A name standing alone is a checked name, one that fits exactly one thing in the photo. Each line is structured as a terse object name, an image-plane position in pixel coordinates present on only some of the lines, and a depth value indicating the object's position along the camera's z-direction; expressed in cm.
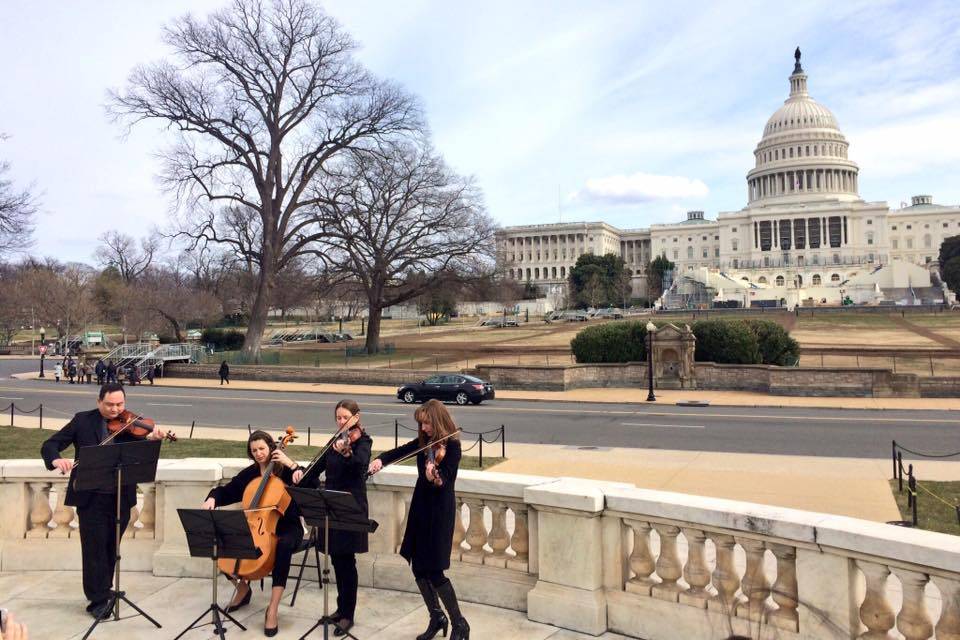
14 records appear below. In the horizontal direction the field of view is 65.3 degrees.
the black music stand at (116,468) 563
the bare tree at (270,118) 4072
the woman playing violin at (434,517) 533
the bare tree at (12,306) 7119
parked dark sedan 2925
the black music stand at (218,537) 527
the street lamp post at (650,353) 2936
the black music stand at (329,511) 512
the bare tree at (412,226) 4478
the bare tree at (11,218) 2897
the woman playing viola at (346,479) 555
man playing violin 603
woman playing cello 565
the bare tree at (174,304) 6626
